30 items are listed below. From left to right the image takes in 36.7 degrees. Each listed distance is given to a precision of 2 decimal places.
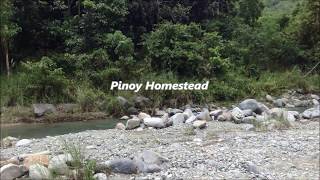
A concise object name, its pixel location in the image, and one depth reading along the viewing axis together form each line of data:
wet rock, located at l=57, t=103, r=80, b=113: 16.67
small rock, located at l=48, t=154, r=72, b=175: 7.64
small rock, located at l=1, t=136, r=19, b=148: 11.70
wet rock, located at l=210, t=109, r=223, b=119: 15.14
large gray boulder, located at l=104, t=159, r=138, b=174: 8.34
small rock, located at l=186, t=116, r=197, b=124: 13.86
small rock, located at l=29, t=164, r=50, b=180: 7.45
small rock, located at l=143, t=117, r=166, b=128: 13.55
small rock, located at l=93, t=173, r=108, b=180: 7.75
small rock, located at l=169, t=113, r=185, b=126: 14.05
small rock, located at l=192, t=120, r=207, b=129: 12.94
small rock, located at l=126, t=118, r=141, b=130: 13.52
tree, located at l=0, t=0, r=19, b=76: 17.42
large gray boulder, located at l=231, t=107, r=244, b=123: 14.30
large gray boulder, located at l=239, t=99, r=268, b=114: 15.87
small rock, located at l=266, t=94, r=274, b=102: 19.47
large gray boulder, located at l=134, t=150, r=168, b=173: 8.32
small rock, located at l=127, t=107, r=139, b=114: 16.91
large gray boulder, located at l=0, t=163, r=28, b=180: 7.87
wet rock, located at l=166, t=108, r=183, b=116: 16.39
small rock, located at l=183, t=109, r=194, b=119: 14.79
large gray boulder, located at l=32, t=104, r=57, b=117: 16.23
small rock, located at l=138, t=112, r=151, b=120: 14.92
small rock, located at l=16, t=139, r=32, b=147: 11.49
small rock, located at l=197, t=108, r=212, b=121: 14.60
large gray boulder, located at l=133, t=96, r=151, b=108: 17.38
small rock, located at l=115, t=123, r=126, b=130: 13.73
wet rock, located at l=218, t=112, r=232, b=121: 14.72
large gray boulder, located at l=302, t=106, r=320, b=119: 15.24
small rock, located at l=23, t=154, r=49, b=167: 8.36
